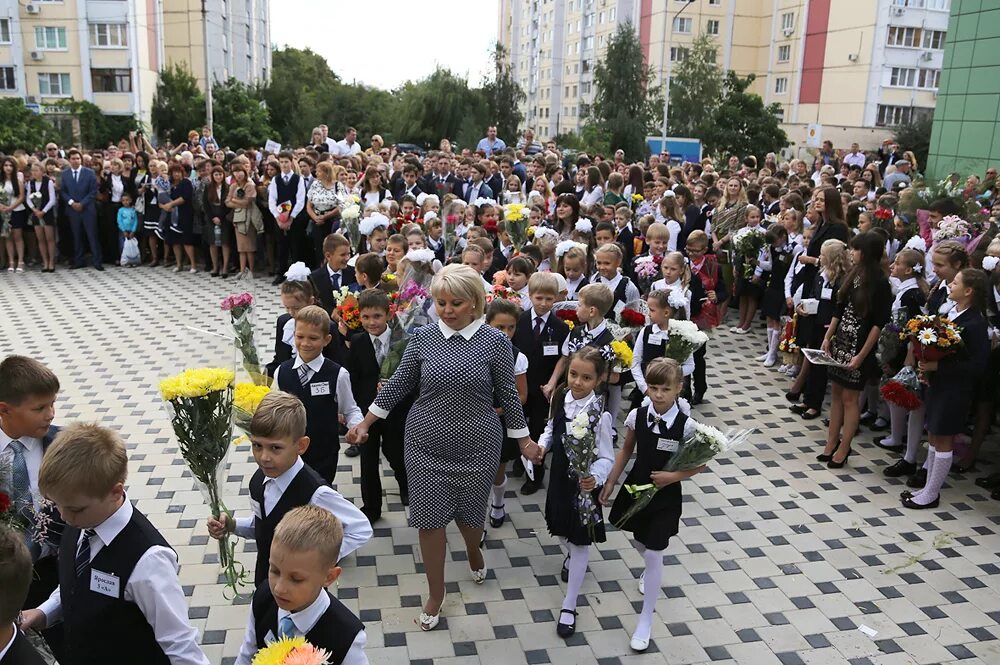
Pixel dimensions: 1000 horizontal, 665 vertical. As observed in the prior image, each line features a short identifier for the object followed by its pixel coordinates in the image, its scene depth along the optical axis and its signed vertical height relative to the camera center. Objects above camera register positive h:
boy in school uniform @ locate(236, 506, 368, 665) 2.32 -1.30
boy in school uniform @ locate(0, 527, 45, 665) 2.08 -1.23
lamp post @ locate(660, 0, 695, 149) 35.33 +2.81
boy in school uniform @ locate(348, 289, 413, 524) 5.07 -1.51
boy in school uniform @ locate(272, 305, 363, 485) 4.36 -1.33
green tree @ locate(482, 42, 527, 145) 43.84 +3.21
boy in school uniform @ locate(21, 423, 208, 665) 2.44 -1.35
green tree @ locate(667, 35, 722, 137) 36.78 +3.48
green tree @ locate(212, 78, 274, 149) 40.00 +1.47
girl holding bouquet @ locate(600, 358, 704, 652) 4.09 -1.63
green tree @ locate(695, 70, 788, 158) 29.30 +1.47
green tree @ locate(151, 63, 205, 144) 42.34 +2.15
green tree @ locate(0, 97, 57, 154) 28.02 +0.33
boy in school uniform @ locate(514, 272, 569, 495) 5.52 -1.30
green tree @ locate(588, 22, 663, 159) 39.66 +3.73
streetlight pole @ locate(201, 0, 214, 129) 32.72 +1.90
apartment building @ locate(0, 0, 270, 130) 40.91 +4.61
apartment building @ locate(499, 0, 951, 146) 41.91 +7.19
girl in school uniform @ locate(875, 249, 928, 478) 6.10 -1.07
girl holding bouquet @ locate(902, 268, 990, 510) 5.51 -1.40
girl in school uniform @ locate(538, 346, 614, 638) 4.12 -1.65
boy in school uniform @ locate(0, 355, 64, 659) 3.04 -1.16
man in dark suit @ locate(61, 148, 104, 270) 12.44 -0.88
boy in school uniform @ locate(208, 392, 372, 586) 3.10 -1.33
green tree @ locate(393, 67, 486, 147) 42.03 +2.34
